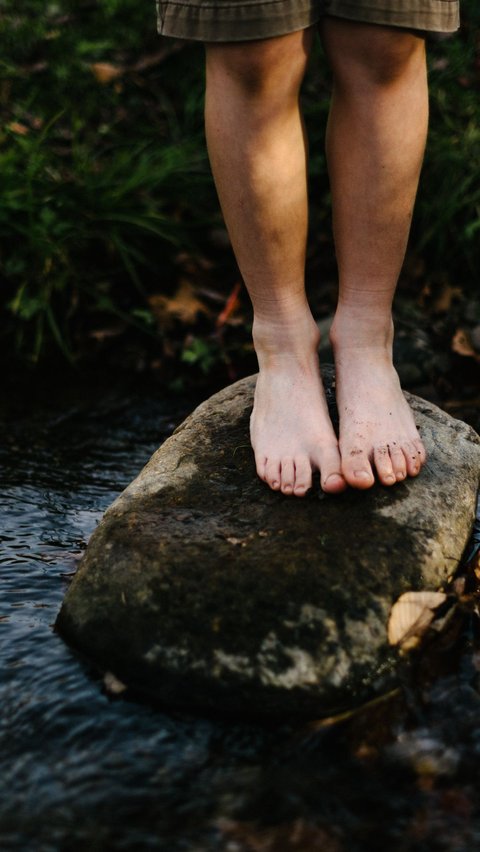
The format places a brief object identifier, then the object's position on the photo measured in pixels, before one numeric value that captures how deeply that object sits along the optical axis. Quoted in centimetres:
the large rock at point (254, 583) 147
